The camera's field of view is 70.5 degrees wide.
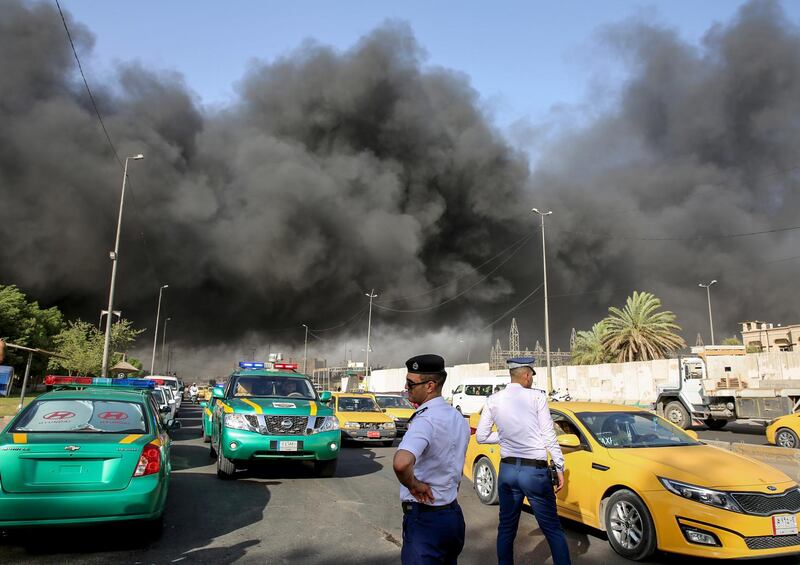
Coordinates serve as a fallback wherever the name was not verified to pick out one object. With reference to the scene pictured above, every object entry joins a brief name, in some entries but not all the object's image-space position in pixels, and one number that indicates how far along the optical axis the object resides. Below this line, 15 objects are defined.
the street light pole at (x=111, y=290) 22.03
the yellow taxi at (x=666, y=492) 4.51
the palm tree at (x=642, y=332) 41.97
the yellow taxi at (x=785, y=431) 12.65
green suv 8.02
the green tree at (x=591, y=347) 47.12
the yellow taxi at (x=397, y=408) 16.36
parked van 22.41
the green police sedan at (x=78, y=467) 4.66
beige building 79.81
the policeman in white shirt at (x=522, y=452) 3.99
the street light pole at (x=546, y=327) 29.26
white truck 16.58
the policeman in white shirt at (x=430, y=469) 2.60
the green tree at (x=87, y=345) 34.62
